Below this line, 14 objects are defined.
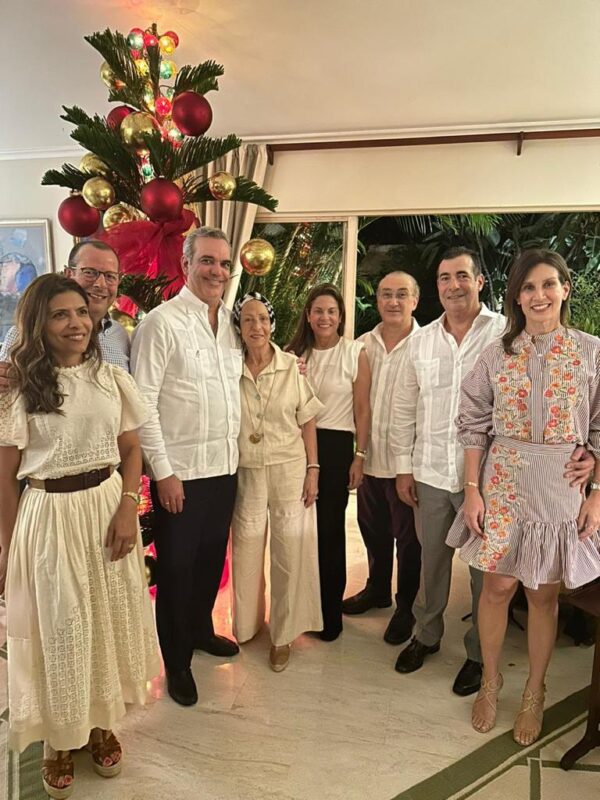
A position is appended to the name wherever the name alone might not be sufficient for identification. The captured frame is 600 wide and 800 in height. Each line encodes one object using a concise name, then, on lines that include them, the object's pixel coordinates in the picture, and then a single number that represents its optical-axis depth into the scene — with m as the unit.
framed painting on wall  4.56
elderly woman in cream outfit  2.05
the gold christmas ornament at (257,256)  2.38
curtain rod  3.58
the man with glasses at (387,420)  2.32
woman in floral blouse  1.61
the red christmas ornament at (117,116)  2.28
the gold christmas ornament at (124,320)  2.16
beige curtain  4.01
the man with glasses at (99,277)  1.79
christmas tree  2.10
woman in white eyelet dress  1.42
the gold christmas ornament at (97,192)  2.15
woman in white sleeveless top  2.25
